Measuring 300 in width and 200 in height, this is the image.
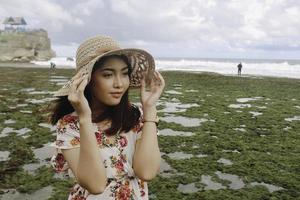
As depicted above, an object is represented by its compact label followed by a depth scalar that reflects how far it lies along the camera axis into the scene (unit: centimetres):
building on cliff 10718
